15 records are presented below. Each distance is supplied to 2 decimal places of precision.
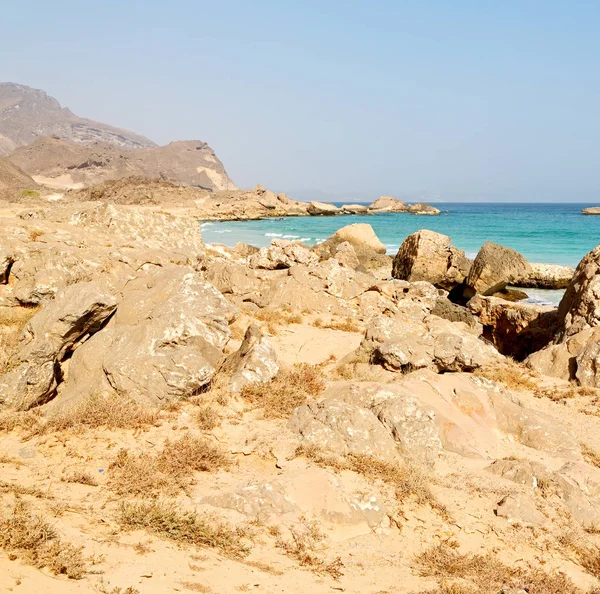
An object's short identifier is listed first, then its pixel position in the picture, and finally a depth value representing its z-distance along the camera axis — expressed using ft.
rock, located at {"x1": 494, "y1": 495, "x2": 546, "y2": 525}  18.52
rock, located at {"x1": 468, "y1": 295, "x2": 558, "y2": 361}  48.75
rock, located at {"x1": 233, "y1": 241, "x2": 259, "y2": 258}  74.38
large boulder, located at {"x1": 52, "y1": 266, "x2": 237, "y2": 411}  24.64
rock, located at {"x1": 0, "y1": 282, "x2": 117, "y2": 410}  23.97
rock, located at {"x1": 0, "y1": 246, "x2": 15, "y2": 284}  32.91
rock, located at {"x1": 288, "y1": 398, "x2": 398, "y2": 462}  21.52
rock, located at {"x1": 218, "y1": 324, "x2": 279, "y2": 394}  27.58
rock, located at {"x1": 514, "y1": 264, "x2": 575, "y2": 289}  84.28
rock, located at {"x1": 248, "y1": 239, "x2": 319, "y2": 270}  61.77
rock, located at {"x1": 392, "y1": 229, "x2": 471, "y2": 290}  82.28
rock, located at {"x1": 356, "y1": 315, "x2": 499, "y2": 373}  31.63
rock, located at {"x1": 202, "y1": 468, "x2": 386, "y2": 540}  17.10
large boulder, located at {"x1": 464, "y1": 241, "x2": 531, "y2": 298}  75.15
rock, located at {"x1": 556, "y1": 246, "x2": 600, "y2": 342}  39.19
